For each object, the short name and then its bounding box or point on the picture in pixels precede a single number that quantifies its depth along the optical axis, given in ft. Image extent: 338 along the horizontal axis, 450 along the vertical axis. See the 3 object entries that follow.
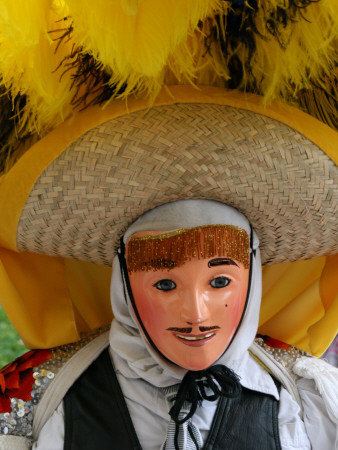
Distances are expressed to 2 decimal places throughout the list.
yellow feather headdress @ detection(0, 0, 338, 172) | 3.94
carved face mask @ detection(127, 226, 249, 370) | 4.23
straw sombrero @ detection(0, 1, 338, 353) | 4.16
